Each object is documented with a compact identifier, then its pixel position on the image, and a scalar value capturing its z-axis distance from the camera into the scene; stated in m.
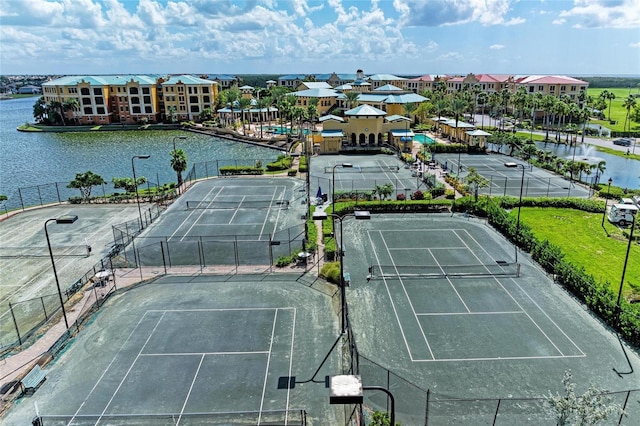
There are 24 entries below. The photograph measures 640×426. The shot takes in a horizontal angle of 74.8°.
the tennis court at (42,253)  22.53
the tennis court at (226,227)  28.55
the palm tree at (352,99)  92.31
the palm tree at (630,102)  85.44
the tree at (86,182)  41.66
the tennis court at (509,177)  42.75
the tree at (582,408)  11.50
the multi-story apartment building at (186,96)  103.38
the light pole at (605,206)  34.08
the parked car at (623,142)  70.35
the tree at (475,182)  38.69
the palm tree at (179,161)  44.78
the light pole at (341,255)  18.88
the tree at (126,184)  43.66
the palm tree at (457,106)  69.31
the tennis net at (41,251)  29.20
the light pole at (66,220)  17.60
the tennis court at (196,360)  15.42
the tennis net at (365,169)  52.38
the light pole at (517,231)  29.67
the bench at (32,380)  16.31
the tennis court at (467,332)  16.22
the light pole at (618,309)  19.83
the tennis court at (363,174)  44.88
